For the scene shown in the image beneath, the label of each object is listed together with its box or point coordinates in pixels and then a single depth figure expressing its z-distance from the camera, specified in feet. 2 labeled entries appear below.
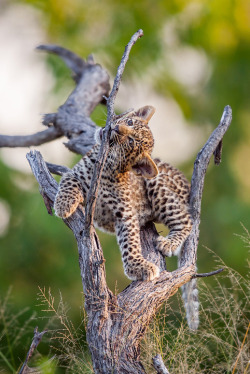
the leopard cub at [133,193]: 42.27
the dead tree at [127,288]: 34.45
